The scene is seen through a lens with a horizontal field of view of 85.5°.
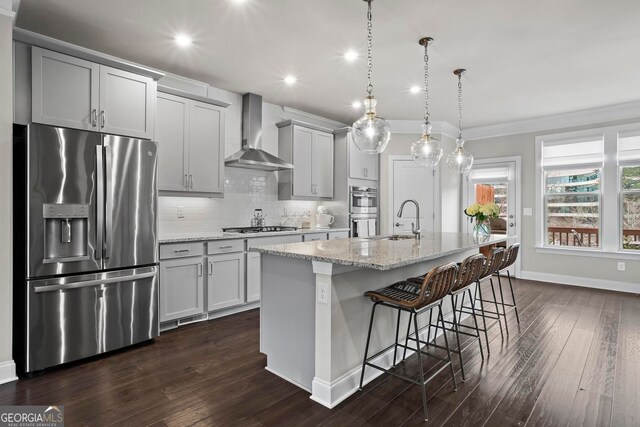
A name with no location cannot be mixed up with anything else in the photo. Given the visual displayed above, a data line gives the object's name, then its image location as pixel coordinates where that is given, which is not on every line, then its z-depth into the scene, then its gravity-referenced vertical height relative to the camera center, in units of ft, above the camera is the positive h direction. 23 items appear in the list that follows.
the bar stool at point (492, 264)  9.88 -1.52
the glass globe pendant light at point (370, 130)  9.17 +2.21
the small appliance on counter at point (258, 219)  15.65 -0.31
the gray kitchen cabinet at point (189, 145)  11.98 +2.47
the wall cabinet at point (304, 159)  16.40 +2.62
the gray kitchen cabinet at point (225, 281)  12.16 -2.49
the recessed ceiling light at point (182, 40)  10.20 +5.18
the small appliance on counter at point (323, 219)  17.75 -0.34
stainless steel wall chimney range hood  14.65 +3.29
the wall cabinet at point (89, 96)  8.80 +3.20
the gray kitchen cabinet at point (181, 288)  11.09 -2.52
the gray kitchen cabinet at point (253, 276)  13.28 -2.49
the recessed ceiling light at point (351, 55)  11.25 +5.22
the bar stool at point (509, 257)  11.27 -1.48
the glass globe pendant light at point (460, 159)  12.71 +2.01
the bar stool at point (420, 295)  6.77 -1.77
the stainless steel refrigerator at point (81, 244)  8.25 -0.84
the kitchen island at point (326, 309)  7.04 -2.17
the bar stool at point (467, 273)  8.04 -1.47
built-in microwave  18.33 +0.70
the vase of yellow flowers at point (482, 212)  12.87 +0.04
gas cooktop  14.38 -0.74
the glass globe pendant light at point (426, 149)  11.38 +2.11
